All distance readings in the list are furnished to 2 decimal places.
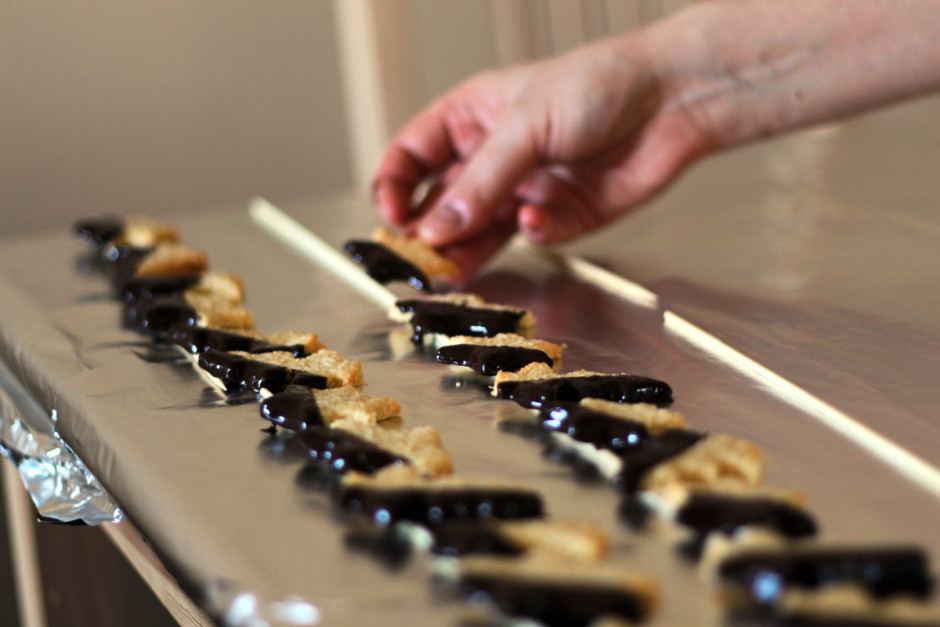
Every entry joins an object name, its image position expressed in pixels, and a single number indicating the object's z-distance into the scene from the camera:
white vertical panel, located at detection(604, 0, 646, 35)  2.87
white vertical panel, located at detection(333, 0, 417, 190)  2.82
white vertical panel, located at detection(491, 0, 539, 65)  2.99
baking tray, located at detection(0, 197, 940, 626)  0.56
